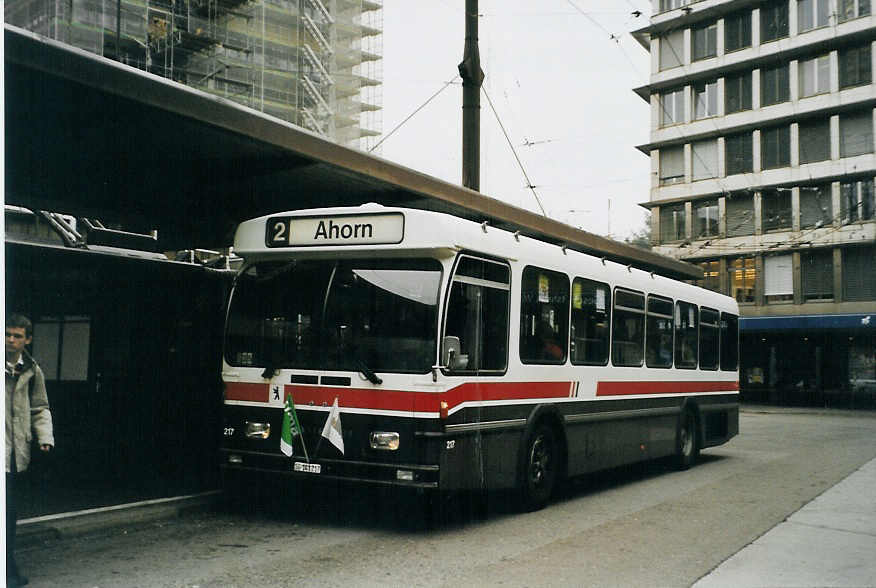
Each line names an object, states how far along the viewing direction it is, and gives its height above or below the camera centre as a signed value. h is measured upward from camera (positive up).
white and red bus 8.37 +0.07
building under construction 37.41 +16.69
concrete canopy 7.40 +2.13
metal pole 15.51 +4.24
